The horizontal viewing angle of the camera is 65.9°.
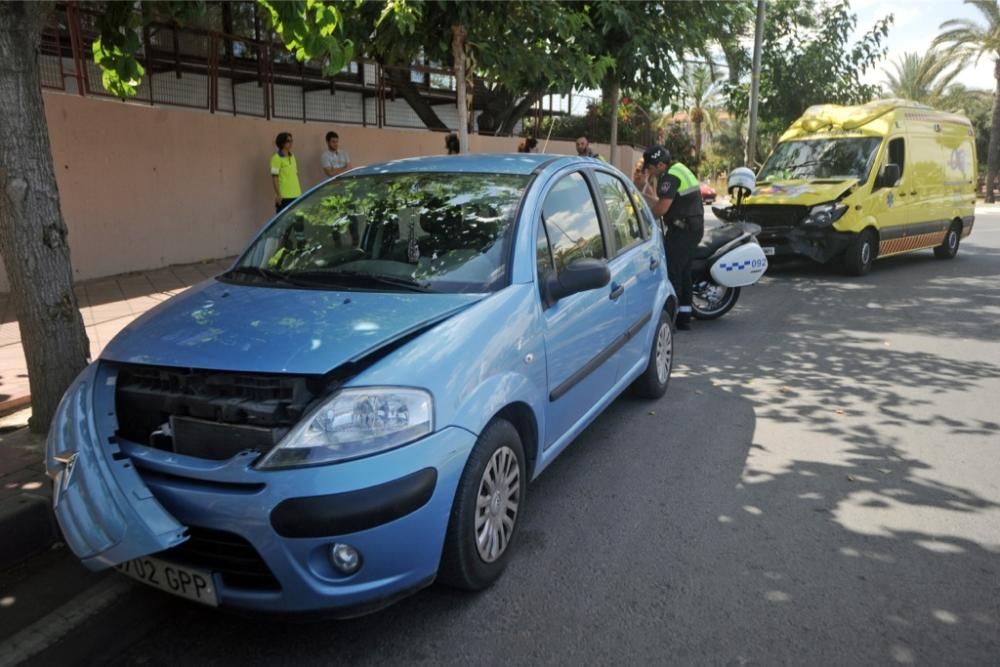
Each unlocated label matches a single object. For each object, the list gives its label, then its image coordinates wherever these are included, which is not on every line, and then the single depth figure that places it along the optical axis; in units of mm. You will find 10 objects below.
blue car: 2531
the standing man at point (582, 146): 11602
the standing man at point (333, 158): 11841
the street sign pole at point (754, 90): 15531
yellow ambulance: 11008
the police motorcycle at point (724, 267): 8023
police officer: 7547
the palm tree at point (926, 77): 31781
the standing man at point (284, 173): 10703
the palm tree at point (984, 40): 29795
